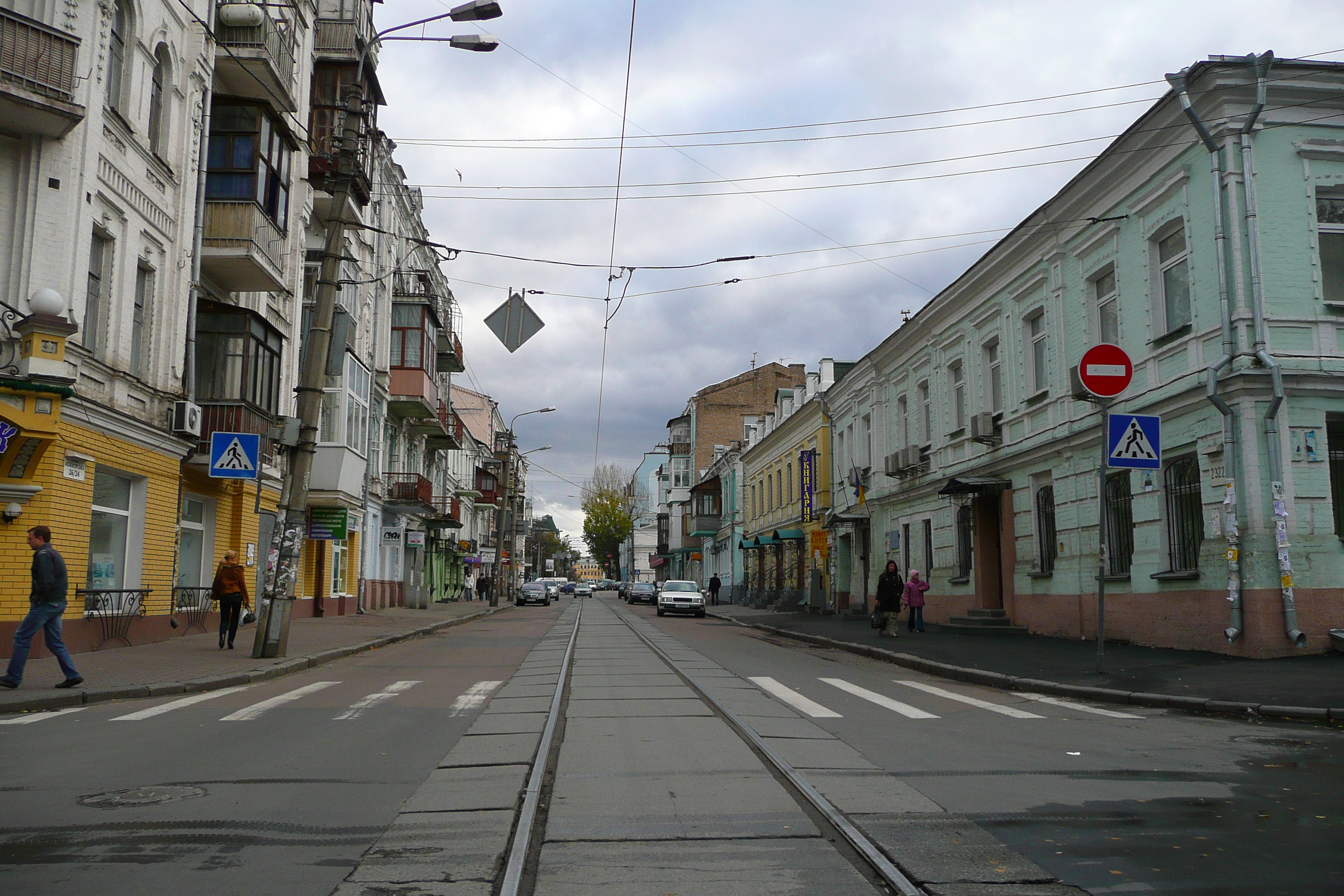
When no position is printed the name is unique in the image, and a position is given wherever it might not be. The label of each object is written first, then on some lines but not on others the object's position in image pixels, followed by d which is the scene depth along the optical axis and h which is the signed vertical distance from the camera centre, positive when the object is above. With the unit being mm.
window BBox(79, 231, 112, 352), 16484 +4445
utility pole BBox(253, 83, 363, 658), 15734 +2486
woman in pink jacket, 24438 -389
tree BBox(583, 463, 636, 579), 111625 +7062
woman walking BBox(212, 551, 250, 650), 17281 -304
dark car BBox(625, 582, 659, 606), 64250 -998
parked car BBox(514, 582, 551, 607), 60094 -998
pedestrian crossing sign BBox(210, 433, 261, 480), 15578 +1742
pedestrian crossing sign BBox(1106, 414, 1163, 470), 13219 +1697
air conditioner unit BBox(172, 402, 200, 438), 19125 +2793
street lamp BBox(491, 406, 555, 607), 53156 +1366
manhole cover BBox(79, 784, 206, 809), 6379 -1360
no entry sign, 13625 +2664
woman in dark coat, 23062 -342
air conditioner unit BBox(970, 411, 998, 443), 23953 +3352
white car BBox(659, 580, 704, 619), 42156 -966
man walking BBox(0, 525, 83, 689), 11562 -376
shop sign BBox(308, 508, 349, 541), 28328 +1396
